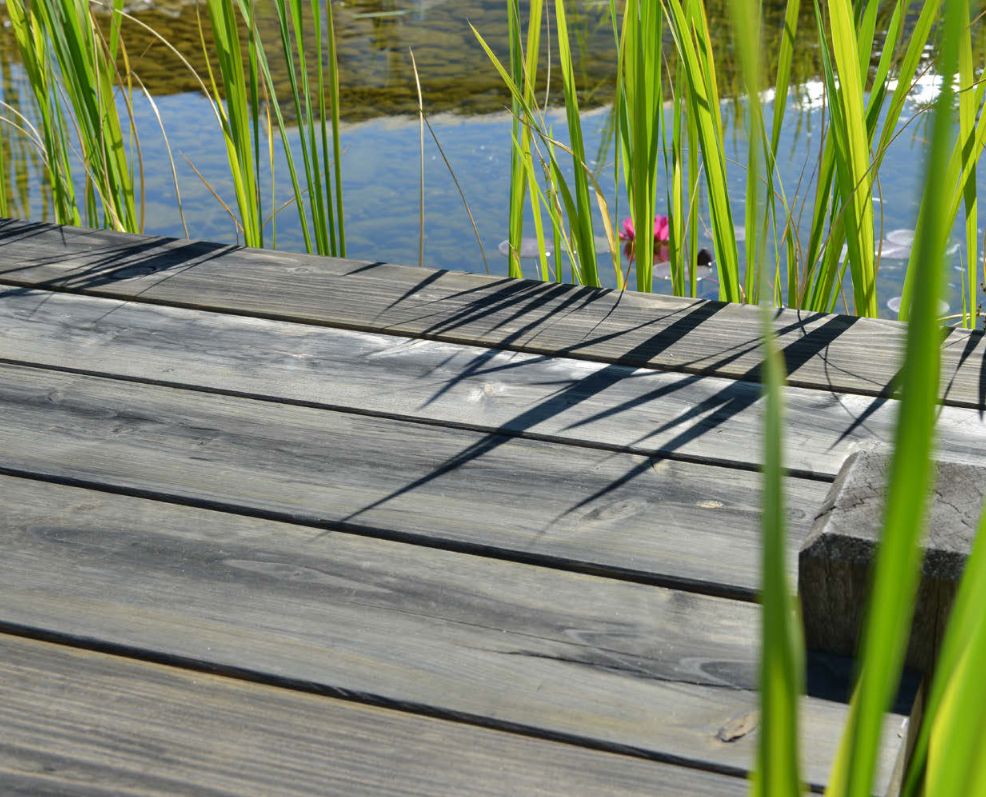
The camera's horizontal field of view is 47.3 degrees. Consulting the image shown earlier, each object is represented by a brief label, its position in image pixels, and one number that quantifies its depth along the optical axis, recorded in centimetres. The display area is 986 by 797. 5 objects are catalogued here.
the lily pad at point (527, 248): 285
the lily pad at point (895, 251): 270
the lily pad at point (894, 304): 254
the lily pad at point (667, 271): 274
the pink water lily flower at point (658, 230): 233
